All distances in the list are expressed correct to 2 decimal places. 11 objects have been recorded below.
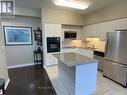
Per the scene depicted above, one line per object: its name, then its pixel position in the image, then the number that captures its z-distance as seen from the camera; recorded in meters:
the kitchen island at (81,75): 2.16
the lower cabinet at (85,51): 4.63
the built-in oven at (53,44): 4.57
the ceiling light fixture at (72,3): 3.15
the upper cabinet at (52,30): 4.46
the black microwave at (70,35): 5.21
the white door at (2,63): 2.75
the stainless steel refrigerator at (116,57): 2.83
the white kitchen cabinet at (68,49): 5.03
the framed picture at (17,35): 4.35
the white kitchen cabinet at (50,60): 4.61
